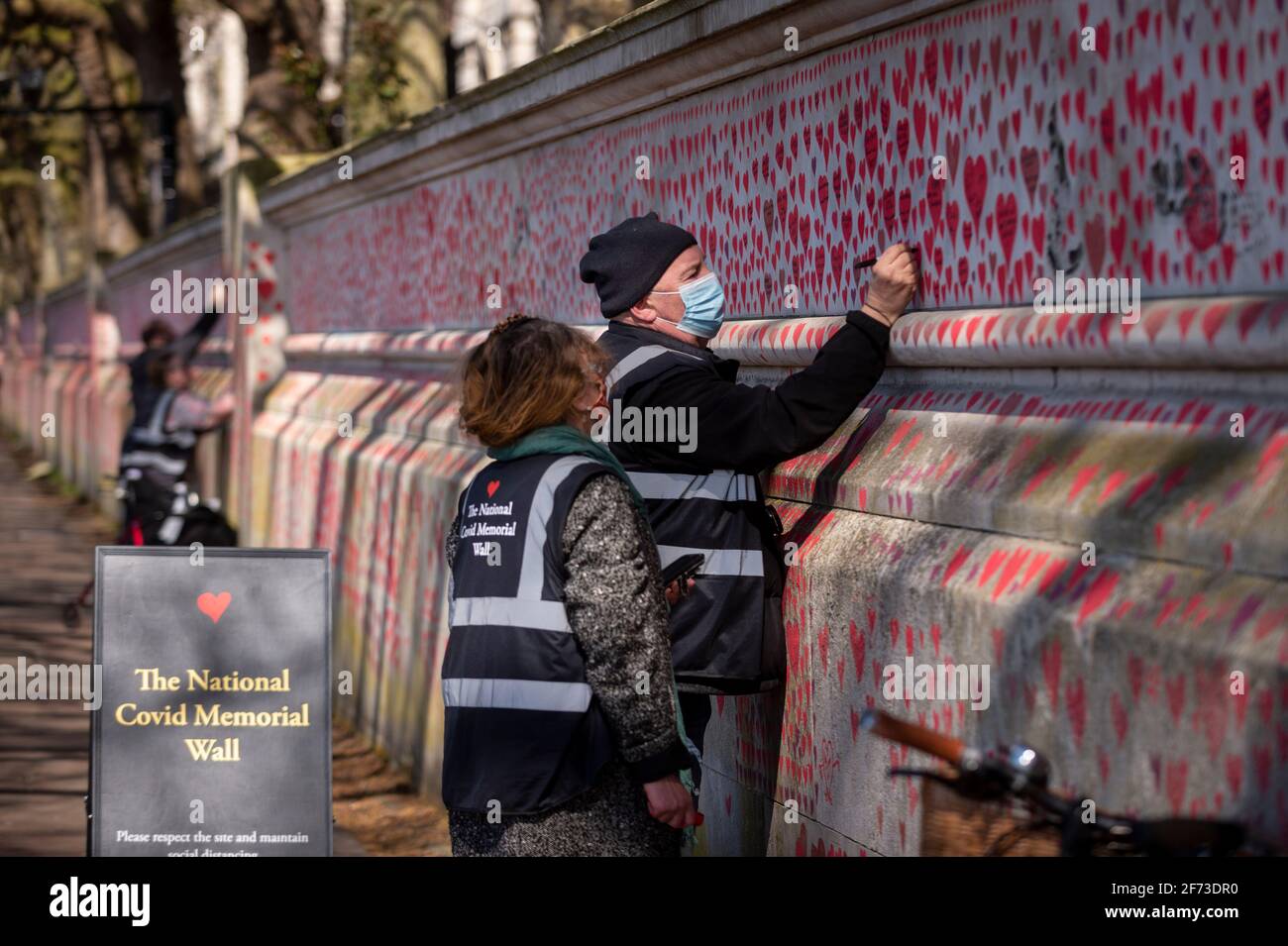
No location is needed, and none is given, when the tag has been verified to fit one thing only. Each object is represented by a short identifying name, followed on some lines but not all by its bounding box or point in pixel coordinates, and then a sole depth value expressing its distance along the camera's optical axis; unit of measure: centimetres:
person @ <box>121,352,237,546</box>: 1238
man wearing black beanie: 454
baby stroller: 1197
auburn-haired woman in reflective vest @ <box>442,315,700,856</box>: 402
